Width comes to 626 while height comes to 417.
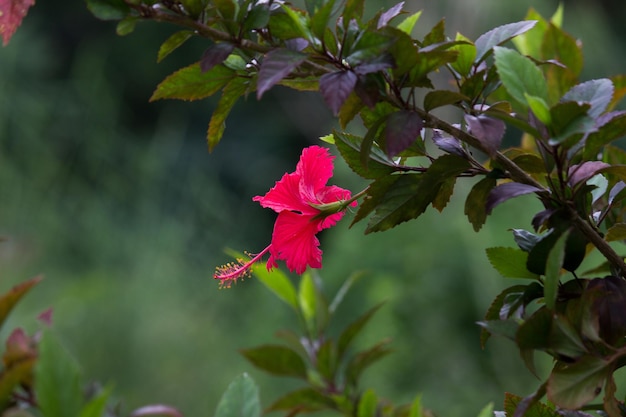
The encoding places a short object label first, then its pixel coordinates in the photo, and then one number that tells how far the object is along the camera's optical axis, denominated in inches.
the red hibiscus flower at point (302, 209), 85.3
